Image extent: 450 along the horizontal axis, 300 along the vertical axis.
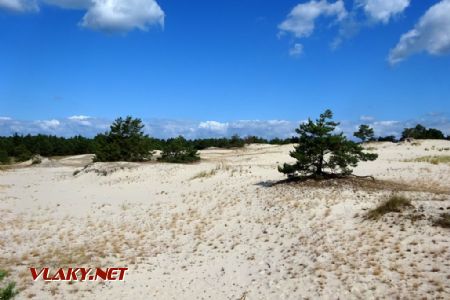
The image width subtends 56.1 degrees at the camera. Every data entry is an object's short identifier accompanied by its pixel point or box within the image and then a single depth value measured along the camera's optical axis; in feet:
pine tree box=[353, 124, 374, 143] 228.22
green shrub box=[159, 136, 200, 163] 145.79
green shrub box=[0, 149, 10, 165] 220.23
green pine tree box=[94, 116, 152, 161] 148.77
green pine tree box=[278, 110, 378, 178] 69.82
